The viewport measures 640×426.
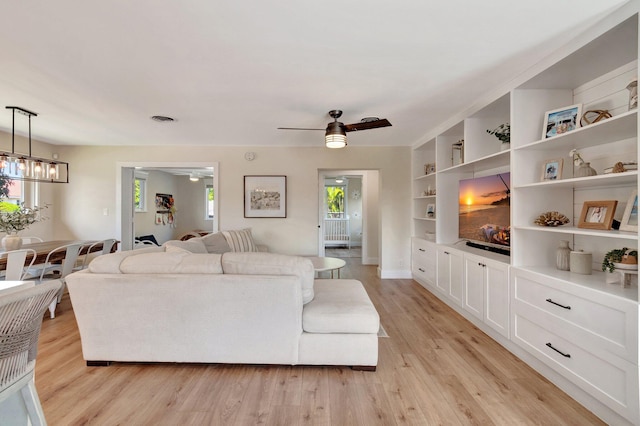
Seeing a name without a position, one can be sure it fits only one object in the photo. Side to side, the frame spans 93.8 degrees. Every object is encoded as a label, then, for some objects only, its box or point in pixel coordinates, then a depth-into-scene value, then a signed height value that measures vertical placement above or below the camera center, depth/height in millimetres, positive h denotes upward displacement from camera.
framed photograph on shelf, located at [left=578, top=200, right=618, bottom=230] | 2016 -2
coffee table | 3385 -612
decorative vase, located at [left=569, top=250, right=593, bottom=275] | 2125 -348
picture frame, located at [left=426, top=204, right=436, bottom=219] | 4684 +41
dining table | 3111 -428
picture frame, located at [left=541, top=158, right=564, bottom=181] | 2324 +356
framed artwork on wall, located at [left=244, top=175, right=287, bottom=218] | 5270 +325
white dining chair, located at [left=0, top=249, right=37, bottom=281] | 2678 -461
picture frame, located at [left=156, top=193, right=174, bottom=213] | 8330 +317
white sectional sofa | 2146 -751
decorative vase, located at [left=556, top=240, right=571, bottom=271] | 2305 -325
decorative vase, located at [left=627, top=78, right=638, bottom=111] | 1681 +685
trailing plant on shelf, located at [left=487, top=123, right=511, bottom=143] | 2813 +759
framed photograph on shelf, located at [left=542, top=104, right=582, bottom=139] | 2170 +705
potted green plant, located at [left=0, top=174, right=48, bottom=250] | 3261 -120
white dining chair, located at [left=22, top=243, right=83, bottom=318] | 3285 -587
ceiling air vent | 3617 +1171
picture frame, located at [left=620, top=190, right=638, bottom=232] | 1860 -8
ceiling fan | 3121 +888
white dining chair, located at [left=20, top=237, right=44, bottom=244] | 4202 -391
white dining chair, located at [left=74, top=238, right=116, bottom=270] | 3711 -421
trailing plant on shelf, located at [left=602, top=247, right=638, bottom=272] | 1813 -273
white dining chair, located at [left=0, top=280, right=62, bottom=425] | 965 -441
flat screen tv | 3139 +28
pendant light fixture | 3094 +521
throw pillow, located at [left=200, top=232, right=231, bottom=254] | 3857 -400
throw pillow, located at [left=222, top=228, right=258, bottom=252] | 4344 -404
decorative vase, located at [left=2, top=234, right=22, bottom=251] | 3238 -322
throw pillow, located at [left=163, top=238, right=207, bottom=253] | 2695 -322
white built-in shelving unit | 1680 -188
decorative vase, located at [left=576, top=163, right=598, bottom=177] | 2117 +309
